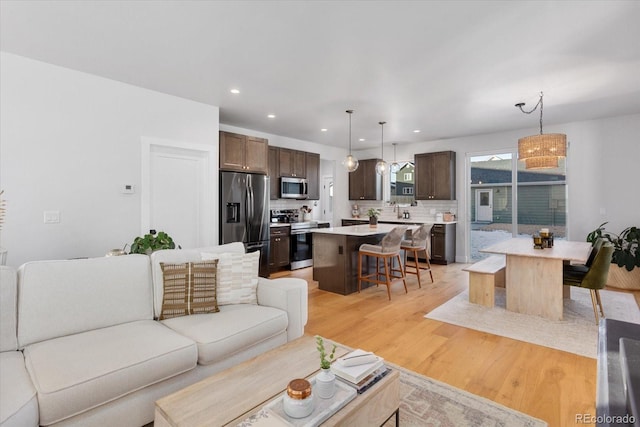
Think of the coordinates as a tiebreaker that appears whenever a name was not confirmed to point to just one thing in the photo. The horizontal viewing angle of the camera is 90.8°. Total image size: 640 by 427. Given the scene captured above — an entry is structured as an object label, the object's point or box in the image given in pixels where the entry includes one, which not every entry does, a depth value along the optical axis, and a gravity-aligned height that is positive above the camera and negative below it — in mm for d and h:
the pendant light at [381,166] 5426 +785
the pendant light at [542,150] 3611 +719
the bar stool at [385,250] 4238 -524
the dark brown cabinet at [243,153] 4848 +948
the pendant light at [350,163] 4985 +772
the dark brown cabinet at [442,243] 6488 -653
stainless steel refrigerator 4797 +11
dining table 3438 -752
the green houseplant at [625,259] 4642 -699
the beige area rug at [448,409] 1852 -1230
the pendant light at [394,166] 7712 +1136
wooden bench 3883 -906
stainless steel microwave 6295 +494
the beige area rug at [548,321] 2949 -1186
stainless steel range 6211 -660
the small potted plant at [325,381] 1396 -758
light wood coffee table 1288 -825
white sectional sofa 1514 -776
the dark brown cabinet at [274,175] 6129 +726
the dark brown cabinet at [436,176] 6633 +776
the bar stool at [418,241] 4859 -455
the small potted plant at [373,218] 5541 -112
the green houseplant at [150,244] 2898 -298
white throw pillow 2551 -547
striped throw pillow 2332 -589
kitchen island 4465 -666
